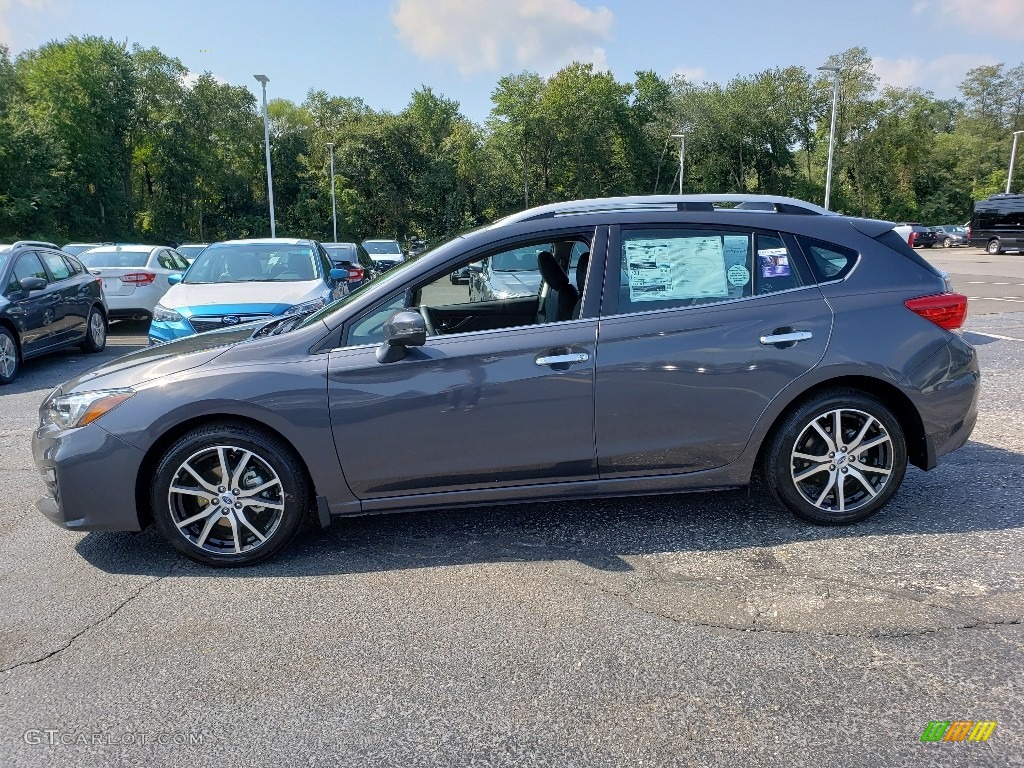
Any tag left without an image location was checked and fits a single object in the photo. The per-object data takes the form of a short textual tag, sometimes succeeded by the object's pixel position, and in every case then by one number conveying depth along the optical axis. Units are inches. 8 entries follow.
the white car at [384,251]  1154.7
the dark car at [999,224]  1450.5
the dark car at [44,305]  356.8
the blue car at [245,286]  308.0
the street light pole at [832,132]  1249.4
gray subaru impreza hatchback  146.3
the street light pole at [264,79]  1185.9
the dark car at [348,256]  636.7
